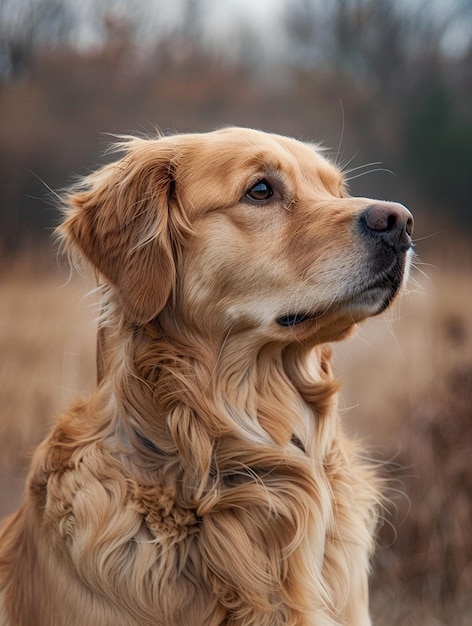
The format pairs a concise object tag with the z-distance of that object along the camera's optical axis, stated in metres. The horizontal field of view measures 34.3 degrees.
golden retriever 2.60
